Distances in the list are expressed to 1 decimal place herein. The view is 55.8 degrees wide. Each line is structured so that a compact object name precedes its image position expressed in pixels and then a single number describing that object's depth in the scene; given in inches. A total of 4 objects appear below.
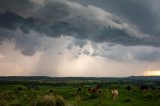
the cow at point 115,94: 1153.7
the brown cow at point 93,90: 1281.2
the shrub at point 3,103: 971.5
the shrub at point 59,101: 876.8
